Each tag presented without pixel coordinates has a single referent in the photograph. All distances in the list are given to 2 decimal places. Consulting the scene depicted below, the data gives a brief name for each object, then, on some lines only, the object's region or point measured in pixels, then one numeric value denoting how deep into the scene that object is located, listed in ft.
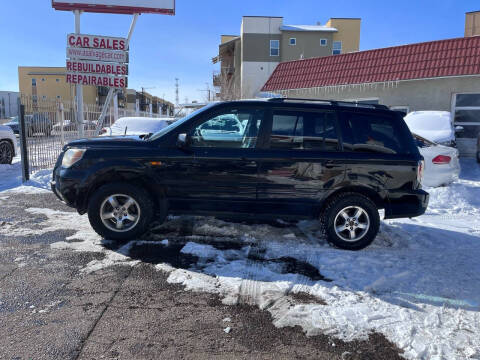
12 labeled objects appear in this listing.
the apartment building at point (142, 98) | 214.90
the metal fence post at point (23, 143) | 26.03
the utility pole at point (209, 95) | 107.32
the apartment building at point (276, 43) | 109.81
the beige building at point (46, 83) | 178.70
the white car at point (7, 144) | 35.60
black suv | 14.51
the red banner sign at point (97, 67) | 32.09
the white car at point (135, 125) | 35.90
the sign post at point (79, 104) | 32.71
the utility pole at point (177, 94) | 278.36
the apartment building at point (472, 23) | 79.05
